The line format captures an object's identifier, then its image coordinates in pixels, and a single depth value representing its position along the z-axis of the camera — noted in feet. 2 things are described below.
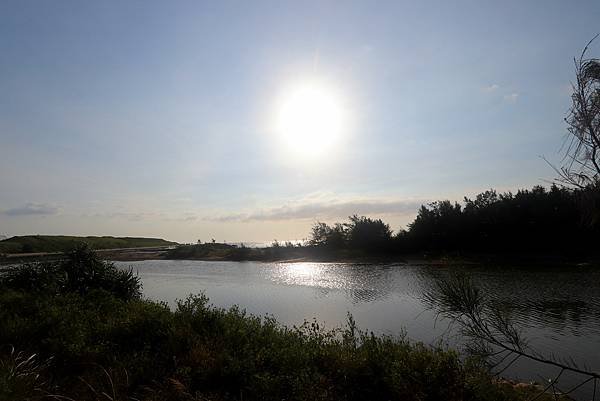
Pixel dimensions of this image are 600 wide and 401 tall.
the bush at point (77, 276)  51.06
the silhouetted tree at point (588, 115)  13.58
